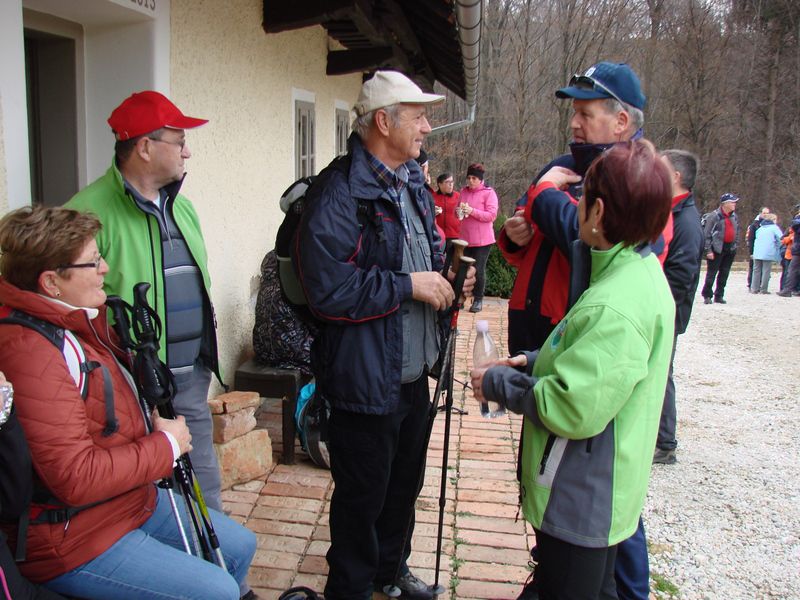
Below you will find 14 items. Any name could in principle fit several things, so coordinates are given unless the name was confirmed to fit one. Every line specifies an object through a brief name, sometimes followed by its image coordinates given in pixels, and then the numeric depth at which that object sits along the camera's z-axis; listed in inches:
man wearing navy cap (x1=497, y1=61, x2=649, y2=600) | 95.7
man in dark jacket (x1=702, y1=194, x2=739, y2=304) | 486.6
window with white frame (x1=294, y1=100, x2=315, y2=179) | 260.9
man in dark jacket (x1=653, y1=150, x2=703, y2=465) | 160.6
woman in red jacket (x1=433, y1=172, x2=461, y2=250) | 362.9
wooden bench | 176.2
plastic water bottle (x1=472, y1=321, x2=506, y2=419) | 86.7
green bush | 442.0
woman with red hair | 68.7
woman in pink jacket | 360.8
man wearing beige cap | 89.7
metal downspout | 165.8
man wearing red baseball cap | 99.6
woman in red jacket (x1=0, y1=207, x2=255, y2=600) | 67.2
